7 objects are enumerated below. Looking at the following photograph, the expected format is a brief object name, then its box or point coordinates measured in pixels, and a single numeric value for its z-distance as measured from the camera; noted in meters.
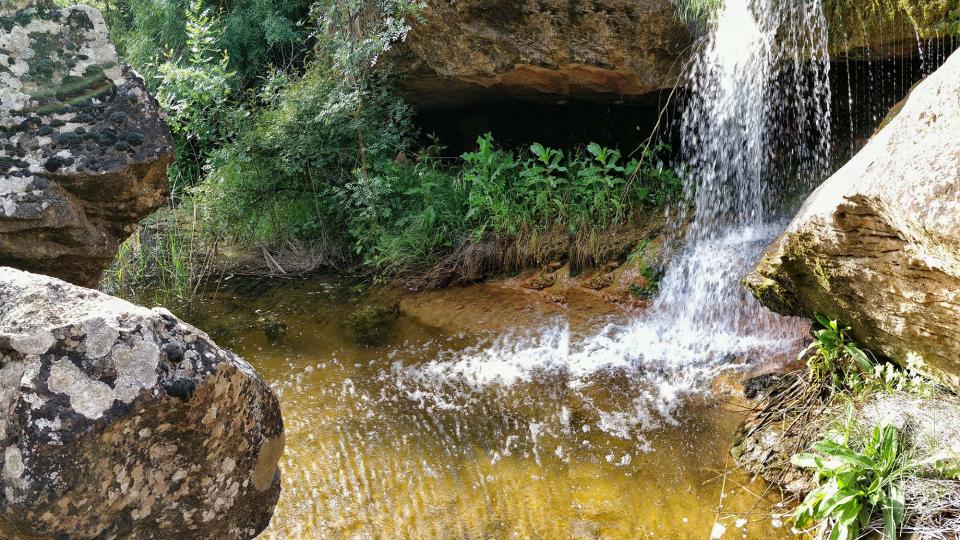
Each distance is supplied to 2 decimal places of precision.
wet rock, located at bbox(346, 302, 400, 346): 5.07
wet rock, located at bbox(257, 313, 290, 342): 5.21
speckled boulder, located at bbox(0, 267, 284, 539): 1.61
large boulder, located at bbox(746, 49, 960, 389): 2.46
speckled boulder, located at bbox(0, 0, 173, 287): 2.38
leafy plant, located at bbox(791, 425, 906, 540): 2.61
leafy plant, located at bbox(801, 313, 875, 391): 3.35
